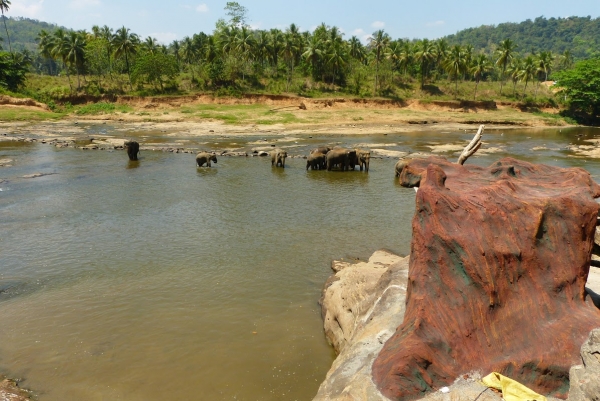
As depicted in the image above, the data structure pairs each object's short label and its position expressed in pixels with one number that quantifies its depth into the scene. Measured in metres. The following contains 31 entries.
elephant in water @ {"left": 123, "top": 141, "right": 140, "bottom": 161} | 31.27
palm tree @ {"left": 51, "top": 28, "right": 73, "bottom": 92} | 64.38
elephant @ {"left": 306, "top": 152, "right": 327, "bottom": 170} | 27.94
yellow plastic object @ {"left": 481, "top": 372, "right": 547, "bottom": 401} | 4.90
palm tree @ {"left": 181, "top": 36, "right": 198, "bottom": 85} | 83.75
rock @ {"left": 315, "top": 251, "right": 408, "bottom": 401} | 5.62
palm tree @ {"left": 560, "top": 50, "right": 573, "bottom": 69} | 98.56
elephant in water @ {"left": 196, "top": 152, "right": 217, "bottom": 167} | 28.77
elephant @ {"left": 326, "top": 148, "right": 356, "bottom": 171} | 27.44
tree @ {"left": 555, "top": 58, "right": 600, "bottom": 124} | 63.12
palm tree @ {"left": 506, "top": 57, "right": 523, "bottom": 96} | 76.25
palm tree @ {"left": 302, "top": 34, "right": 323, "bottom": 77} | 69.00
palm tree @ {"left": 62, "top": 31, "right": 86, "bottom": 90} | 64.38
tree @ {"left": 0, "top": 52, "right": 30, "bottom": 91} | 62.06
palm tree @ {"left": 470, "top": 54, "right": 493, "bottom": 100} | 71.25
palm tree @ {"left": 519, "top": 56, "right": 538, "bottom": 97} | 73.50
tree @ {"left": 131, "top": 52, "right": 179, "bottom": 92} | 65.19
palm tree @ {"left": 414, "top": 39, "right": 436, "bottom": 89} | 72.94
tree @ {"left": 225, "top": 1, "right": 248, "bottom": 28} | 87.81
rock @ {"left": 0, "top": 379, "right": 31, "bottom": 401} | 7.43
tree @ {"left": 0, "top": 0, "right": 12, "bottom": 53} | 75.62
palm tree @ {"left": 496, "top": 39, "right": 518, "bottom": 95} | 72.62
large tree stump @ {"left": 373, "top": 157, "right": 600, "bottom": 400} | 5.31
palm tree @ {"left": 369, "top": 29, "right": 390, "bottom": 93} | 72.75
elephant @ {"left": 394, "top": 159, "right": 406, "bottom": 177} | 25.33
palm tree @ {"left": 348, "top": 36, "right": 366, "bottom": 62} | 83.94
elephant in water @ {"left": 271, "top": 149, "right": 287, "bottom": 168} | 28.89
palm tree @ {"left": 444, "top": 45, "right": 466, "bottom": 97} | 69.81
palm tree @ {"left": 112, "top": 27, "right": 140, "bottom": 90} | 68.31
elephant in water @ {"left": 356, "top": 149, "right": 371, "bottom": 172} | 27.60
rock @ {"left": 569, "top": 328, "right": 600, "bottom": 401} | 4.30
